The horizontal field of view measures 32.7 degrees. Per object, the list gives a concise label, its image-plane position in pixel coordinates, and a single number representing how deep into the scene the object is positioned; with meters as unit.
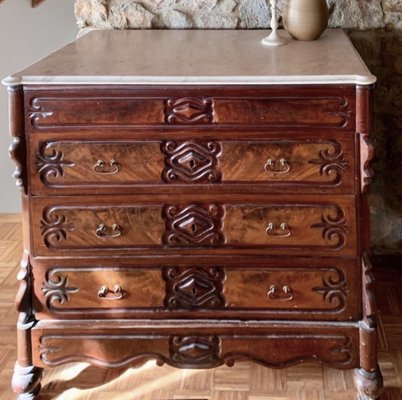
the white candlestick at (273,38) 2.04
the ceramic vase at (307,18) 2.05
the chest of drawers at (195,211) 1.69
